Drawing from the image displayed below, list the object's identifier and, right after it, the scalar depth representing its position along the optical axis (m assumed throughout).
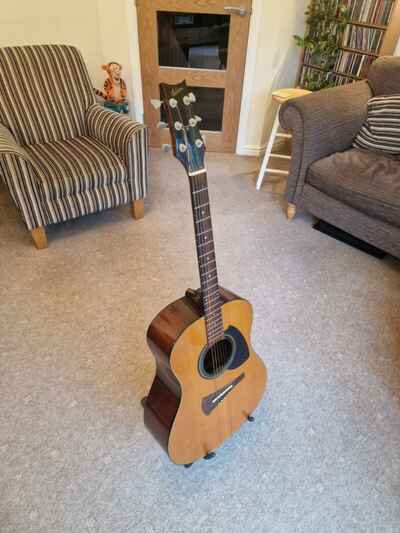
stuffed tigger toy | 2.64
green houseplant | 2.40
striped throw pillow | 1.96
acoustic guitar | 0.81
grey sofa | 1.78
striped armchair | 1.79
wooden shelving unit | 2.27
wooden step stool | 2.26
